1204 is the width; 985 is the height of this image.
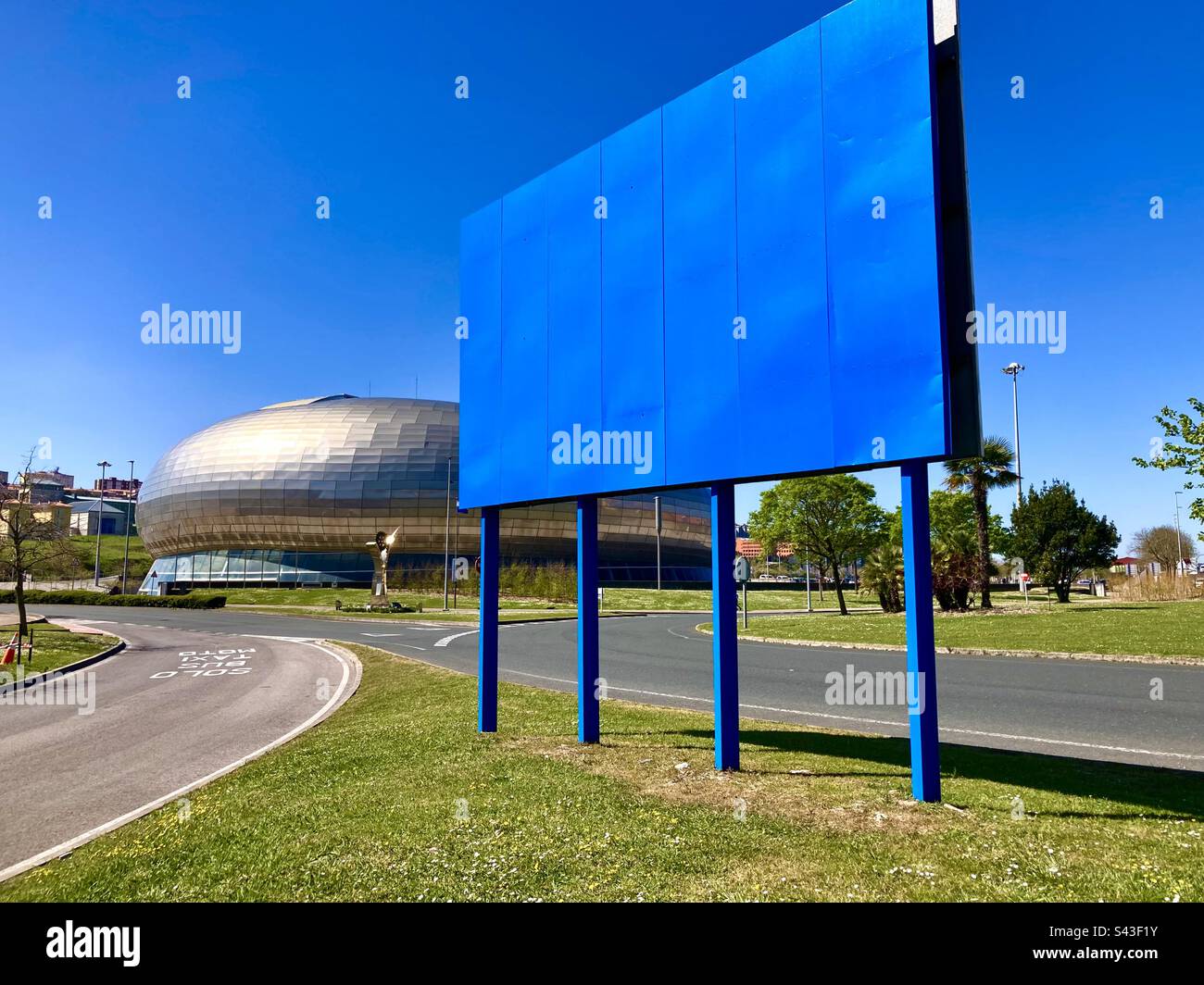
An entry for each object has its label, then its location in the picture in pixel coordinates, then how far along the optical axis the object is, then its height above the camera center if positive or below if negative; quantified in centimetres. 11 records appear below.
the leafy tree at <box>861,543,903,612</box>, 3969 -185
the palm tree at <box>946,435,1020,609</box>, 3668 +364
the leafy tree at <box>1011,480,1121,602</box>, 5650 +24
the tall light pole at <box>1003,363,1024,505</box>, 5680 +1092
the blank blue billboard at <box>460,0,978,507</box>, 612 +269
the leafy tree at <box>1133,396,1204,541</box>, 1623 +222
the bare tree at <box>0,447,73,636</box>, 2631 +63
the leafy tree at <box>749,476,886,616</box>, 4559 +158
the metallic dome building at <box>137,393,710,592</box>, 8106 +534
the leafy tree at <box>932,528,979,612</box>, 3541 -176
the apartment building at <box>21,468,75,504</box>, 16795 +1458
